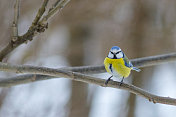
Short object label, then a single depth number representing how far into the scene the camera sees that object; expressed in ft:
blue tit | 18.24
